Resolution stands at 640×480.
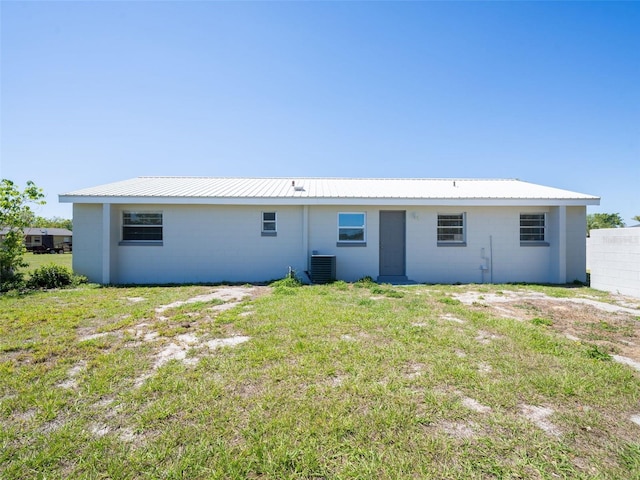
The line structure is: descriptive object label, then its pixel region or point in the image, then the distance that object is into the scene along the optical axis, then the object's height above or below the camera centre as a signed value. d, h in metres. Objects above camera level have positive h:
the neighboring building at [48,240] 33.84 -0.44
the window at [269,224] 10.66 +0.48
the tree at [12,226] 9.27 +0.34
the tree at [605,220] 44.12 +2.78
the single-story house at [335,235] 10.27 +0.07
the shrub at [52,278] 9.30 -1.31
